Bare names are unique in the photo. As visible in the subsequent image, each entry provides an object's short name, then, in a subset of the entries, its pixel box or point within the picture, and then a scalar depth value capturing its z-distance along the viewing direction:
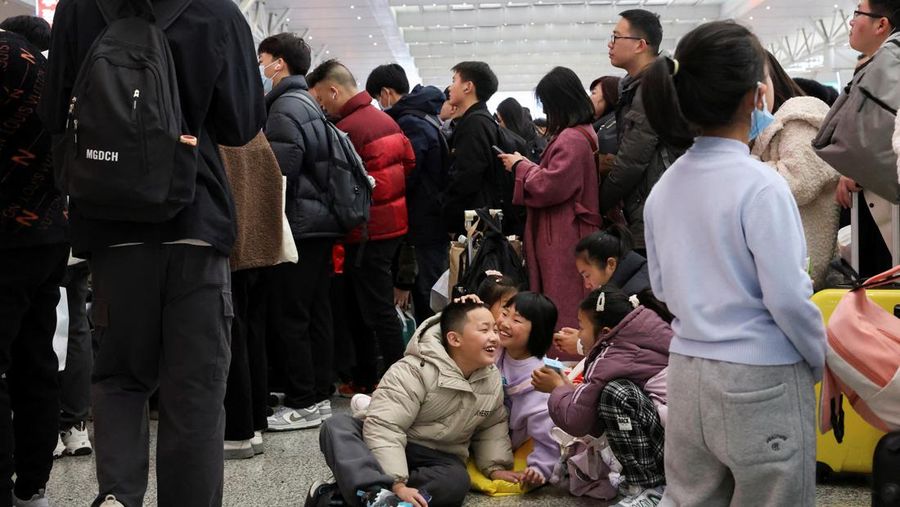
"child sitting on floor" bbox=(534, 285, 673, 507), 3.14
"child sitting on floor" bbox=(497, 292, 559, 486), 3.61
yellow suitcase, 3.31
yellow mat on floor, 3.49
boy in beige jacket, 3.18
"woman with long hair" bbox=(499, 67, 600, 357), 4.43
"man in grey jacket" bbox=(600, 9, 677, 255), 4.17
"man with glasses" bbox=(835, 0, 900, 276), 3.50
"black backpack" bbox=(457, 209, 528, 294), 4.68
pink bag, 2.30
